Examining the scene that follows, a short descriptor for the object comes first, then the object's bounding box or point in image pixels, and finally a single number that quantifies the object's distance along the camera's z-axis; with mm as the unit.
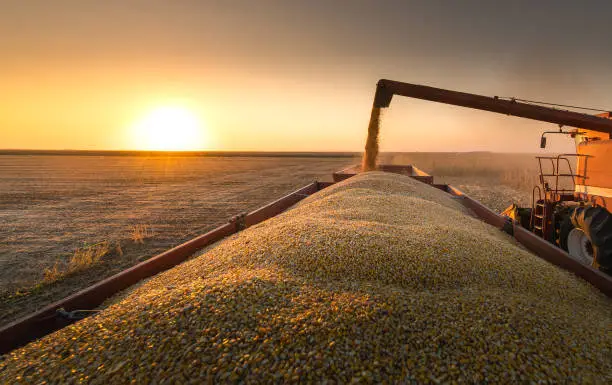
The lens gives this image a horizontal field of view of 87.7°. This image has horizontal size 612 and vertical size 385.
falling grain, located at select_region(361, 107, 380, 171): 6281
